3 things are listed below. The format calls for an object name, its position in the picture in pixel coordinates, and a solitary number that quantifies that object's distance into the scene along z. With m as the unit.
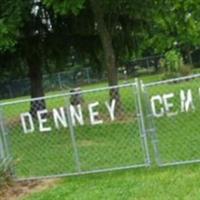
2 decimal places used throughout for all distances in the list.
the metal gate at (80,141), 10.49
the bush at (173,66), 39.58
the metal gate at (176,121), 9.77
